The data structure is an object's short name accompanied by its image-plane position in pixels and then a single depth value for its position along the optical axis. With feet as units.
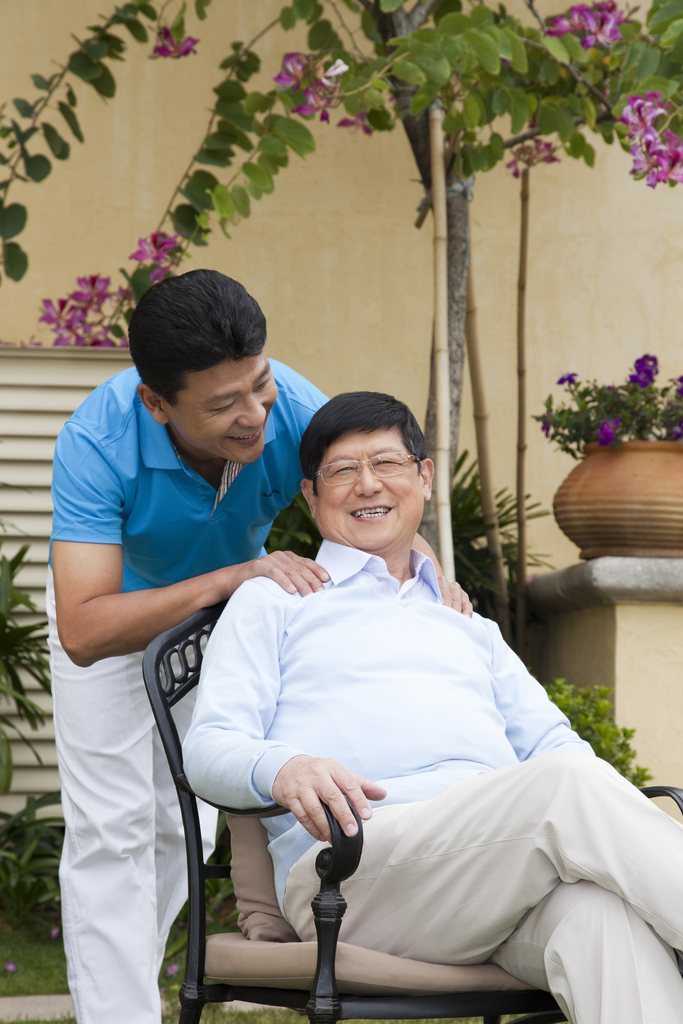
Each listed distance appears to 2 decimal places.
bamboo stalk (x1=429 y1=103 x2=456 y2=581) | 10.29
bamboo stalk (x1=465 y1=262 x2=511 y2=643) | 13.39
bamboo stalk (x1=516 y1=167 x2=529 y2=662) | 13.46
